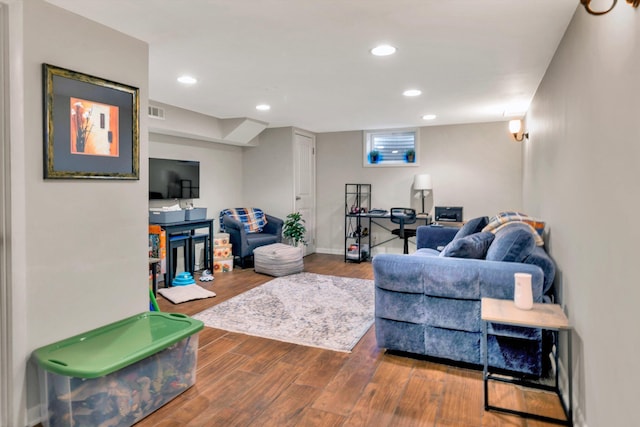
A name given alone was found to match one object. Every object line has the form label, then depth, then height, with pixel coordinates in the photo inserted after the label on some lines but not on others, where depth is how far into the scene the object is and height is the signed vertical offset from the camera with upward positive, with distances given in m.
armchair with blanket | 5.63 -0.36
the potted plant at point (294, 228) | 6.11 -0.36
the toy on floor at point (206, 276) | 4.97 -0.91
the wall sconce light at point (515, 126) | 4.73 +0.96
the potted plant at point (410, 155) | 6.34 +0.81
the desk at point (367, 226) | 6.14 -0.37
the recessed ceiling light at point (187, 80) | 3.42 +1.13
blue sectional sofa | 2.40 -0.60
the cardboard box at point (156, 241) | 4.34 -0.40
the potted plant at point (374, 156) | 6.61 +0.83
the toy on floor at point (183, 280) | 4.66 -0.89
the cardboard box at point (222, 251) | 5.51 -0.65
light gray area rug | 3.19 -1.03
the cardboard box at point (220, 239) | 5.53 -0.49
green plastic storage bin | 1.83 -0.84
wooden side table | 1.98 -0.60
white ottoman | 5.24 -0.75
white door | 6.43 +0.41
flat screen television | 4.85 +0.35
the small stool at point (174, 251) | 4.64 -0.58
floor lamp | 5.98 +0.35
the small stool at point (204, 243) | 5.09 -0.53
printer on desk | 5.88 -0.14
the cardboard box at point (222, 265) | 5.49 -0.84
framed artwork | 2.04 +0.45
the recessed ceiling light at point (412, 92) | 3.89 +1.15
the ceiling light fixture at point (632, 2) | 1.17 +0.62
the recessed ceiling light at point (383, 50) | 2.69 +1.09
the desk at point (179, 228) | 4.62 -0.28
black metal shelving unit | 6.32 -0.26
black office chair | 5.70 -0.24
